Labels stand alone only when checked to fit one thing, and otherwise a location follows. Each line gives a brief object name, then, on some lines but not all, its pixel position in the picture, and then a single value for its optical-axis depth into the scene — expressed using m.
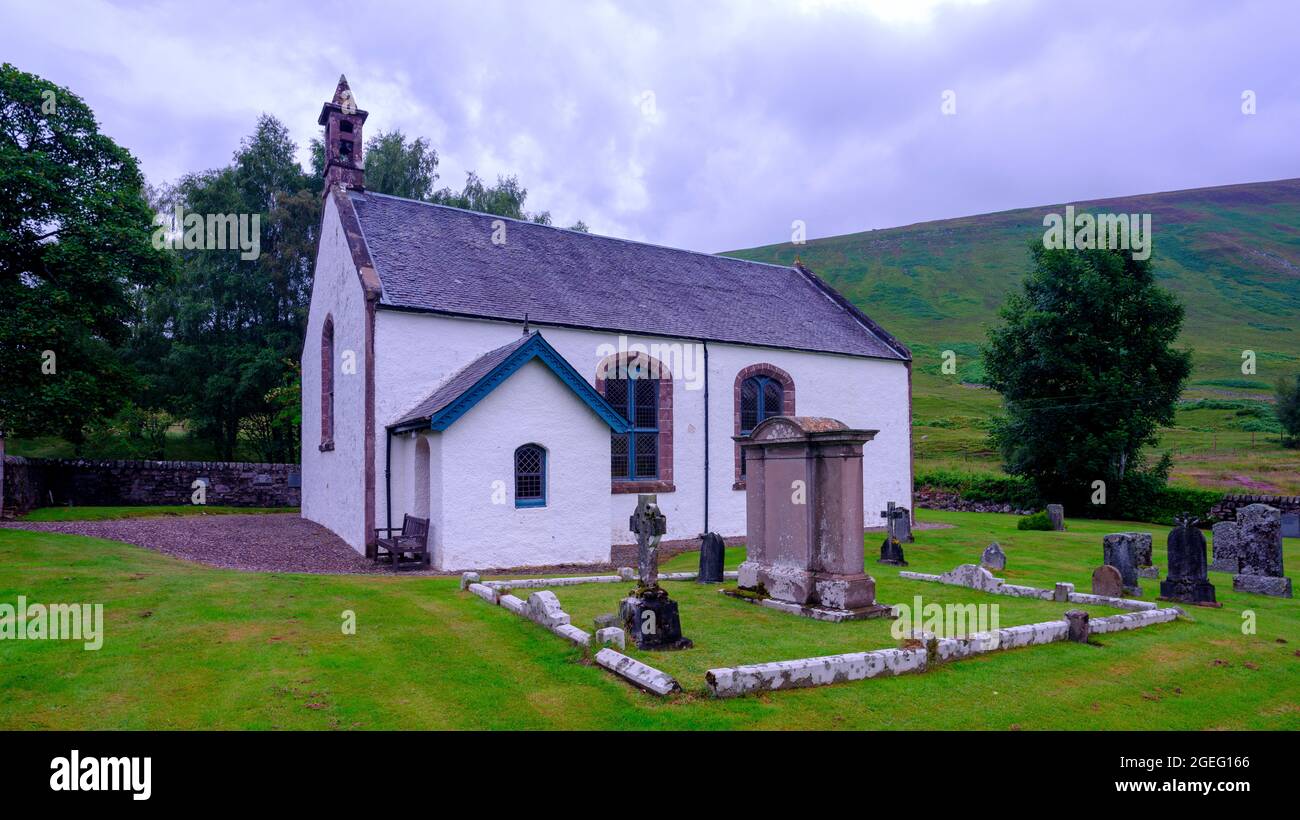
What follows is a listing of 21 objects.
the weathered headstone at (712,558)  13.79
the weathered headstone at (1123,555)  13.38
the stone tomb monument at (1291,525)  23.69
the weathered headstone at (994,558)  16.14
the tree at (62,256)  20.56
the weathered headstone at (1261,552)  13.89
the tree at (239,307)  34.16
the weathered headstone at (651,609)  8.48
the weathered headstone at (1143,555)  15.57
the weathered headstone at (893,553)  17.25
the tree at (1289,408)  47.62
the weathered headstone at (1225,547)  16.25
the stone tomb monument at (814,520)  10.63
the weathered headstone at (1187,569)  12.52
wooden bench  15.40
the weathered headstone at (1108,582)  12.35
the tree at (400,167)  37.03
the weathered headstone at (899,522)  18.70
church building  15.93
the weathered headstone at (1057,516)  26.38
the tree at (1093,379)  31.44
